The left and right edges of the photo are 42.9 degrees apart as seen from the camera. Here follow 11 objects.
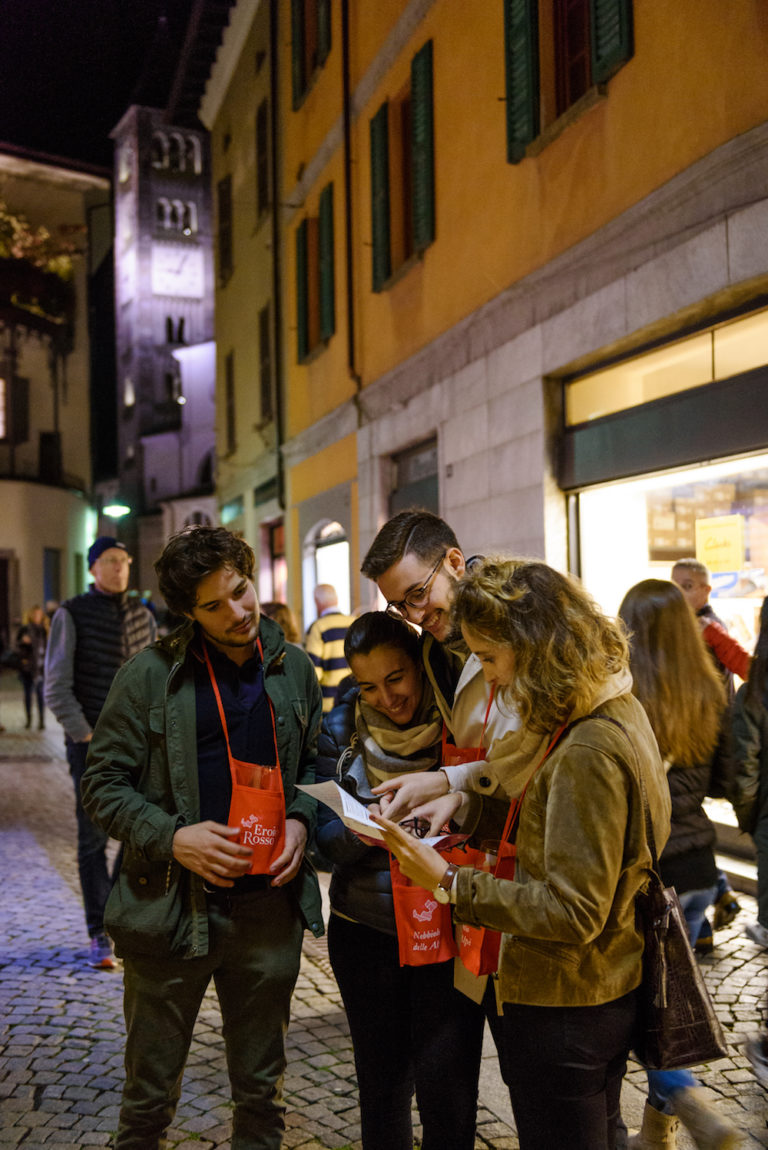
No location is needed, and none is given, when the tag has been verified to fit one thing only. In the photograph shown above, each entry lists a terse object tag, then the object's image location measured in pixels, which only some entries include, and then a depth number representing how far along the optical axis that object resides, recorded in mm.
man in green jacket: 2410
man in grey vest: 4906
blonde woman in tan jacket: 1723
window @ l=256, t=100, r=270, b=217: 15546
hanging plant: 36219
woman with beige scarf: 2217
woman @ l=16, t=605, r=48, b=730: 16188
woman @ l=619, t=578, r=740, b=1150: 3391
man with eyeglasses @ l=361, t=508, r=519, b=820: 2102
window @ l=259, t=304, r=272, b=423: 15695
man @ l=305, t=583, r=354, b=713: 6938
